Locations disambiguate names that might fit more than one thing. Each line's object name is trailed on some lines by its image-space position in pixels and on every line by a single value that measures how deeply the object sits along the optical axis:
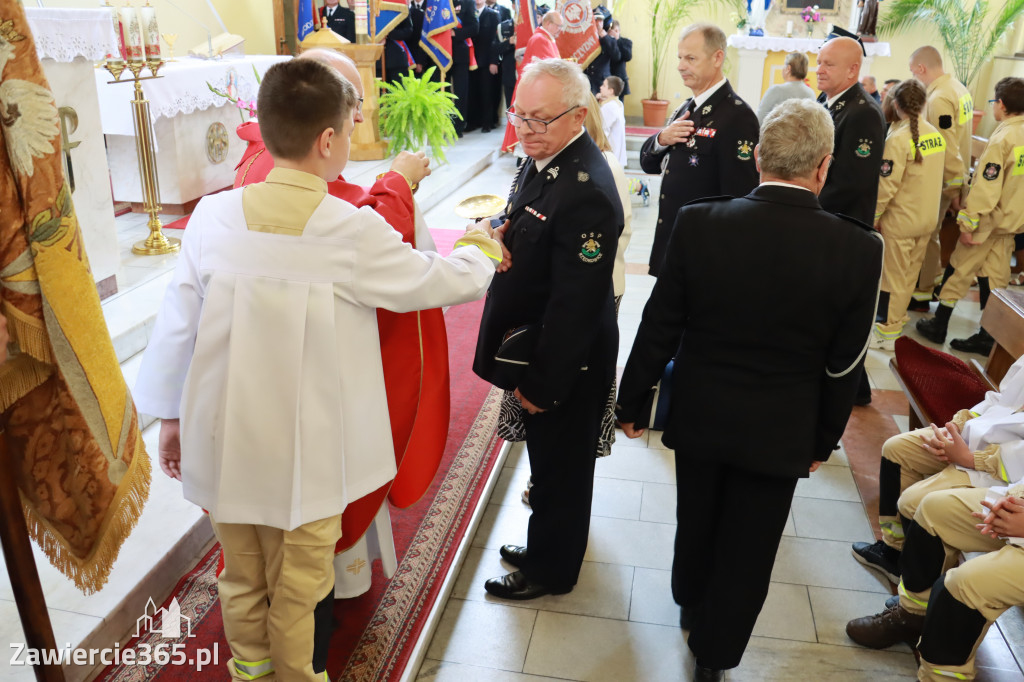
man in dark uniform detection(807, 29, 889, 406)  3.68
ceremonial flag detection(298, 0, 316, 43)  9.45
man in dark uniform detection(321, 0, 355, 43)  8.73
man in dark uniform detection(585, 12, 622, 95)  9.86
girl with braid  4.45
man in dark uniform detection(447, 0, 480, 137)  10.30
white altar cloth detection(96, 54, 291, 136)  5.11
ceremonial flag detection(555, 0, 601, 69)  8.09
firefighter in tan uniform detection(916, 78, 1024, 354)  4.73
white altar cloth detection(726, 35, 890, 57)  9.67
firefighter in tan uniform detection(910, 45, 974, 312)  5.21
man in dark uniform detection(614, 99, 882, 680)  1.82
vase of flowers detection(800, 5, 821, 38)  10.01
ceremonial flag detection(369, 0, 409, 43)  8.33
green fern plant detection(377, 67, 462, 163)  7.63
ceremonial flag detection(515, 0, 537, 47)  7.96
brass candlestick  4.66
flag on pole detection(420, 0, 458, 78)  9.49
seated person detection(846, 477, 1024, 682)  2.03
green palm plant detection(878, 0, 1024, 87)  10.55
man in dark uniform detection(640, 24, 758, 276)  3.33
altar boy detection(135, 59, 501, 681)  1.68
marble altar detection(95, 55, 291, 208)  5.27
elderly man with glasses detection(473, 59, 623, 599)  2.09
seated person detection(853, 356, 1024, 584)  2.32
